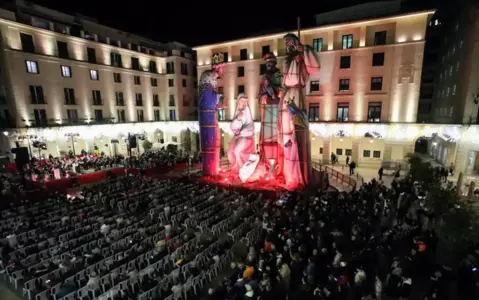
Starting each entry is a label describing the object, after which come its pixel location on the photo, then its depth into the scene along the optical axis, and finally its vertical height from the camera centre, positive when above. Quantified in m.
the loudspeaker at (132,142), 22.98 -2.46
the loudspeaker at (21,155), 18.32 -2.77
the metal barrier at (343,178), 21.45 -6.24
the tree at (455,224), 8.97 -4.27
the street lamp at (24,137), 25.30 -2.09
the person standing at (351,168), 24.75 -5.63
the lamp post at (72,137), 28.45 -2.44
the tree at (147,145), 34.13 -4.07
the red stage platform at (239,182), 19.25 -5.64
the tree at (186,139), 37.43 -4.11
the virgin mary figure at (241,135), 20.99 -1.86
